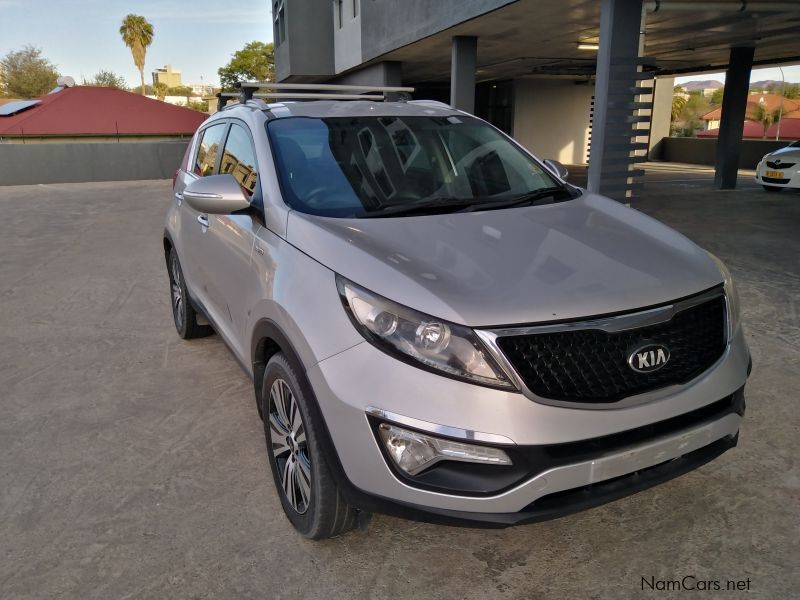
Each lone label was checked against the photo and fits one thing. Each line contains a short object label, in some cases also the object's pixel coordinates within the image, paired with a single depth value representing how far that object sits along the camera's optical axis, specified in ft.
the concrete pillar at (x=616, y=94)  26.99
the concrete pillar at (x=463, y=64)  44.19
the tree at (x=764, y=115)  164.25
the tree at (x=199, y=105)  258.16
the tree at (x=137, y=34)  201.36
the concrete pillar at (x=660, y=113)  87.45
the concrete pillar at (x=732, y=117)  52.44
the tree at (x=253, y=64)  229.04
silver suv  6.70
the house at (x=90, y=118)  75.82
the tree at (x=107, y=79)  209.04
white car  45.44
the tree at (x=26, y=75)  185.37
